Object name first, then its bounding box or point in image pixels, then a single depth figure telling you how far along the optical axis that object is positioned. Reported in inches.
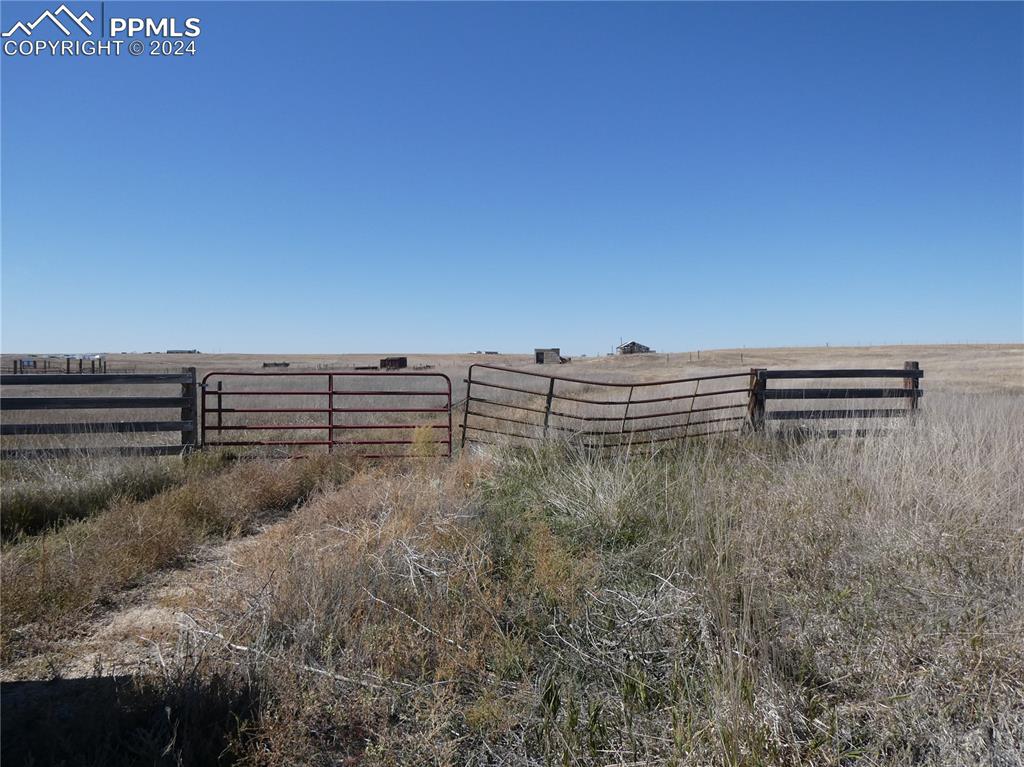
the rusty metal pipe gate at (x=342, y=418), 418.3
